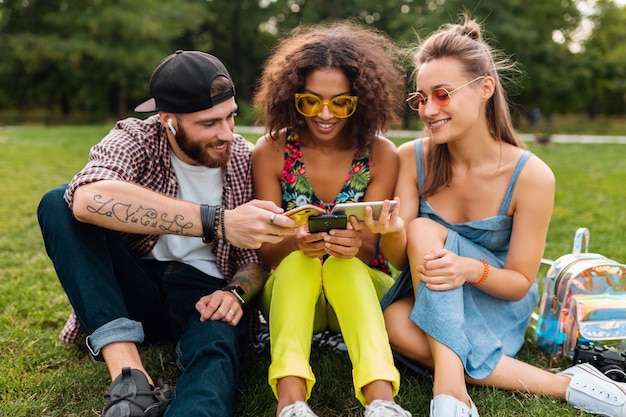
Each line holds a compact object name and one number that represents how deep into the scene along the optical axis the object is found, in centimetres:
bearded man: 240
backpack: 286
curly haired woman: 247
